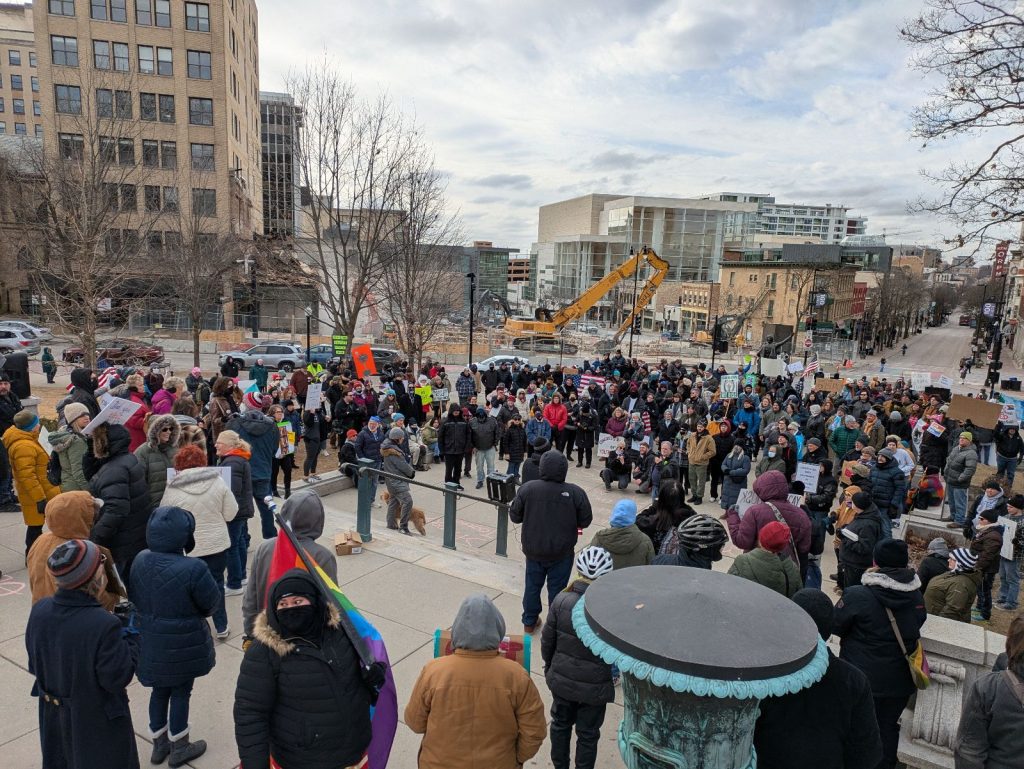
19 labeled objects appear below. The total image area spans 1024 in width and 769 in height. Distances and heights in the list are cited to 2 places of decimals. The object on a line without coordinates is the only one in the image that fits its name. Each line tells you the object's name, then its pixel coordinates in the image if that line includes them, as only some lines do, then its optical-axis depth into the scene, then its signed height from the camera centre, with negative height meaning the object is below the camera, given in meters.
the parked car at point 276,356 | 29.80 -3.67
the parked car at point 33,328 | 32.27 -3.24
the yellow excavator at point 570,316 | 33.03 -1.73
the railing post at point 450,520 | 8.46 -3.10
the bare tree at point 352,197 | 17.25 +2.41
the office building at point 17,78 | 72.38 +21.45
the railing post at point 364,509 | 8.09 -2.87
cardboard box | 7.66 -3.15
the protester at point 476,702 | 3.01 -1.96
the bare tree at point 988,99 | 10.52 +3.55
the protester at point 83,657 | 3.16 -1.93
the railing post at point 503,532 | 8.20 -3.17
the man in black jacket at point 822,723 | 2.87 -1.91
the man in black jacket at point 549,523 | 5.84 -2.15
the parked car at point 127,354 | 22.39 -3.11
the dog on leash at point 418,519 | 9.13 -3.36
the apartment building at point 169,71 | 42.16 +13.82
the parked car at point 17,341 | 29.97 -3.52
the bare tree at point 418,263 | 19.70 +0.77
